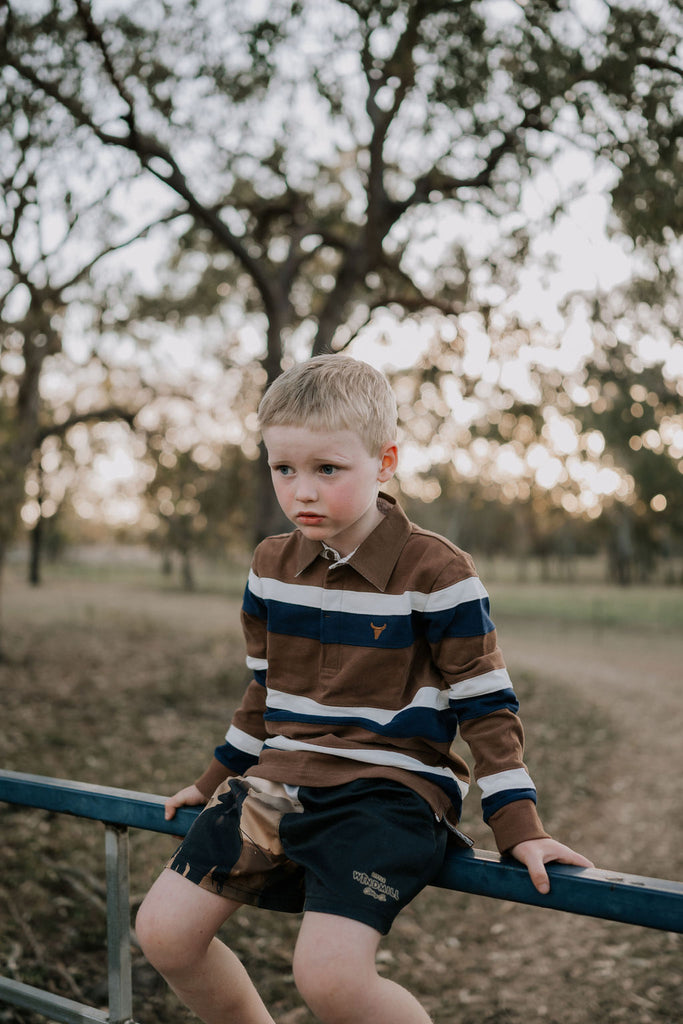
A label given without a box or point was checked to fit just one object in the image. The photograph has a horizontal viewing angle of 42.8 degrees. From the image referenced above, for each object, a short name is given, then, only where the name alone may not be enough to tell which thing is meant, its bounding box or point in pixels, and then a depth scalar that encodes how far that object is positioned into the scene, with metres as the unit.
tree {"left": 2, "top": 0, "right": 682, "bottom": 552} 5.73
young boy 1.58
